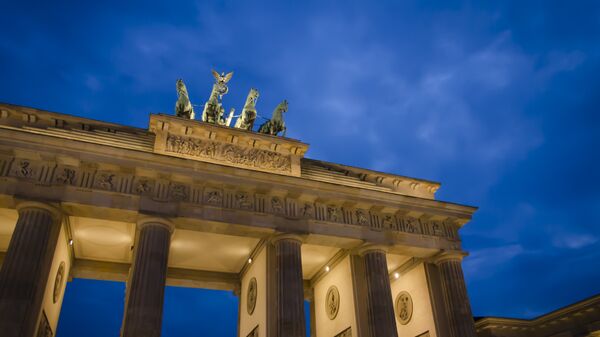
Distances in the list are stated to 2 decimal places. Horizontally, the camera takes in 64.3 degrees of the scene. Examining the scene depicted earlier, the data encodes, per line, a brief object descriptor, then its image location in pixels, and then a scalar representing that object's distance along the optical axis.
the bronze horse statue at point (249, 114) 23.72
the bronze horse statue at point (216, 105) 23.44
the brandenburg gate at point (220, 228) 17.09
